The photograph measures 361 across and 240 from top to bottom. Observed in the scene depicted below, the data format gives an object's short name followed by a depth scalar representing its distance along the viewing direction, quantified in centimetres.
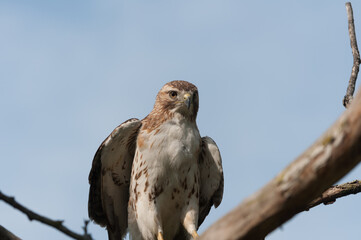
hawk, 1523
